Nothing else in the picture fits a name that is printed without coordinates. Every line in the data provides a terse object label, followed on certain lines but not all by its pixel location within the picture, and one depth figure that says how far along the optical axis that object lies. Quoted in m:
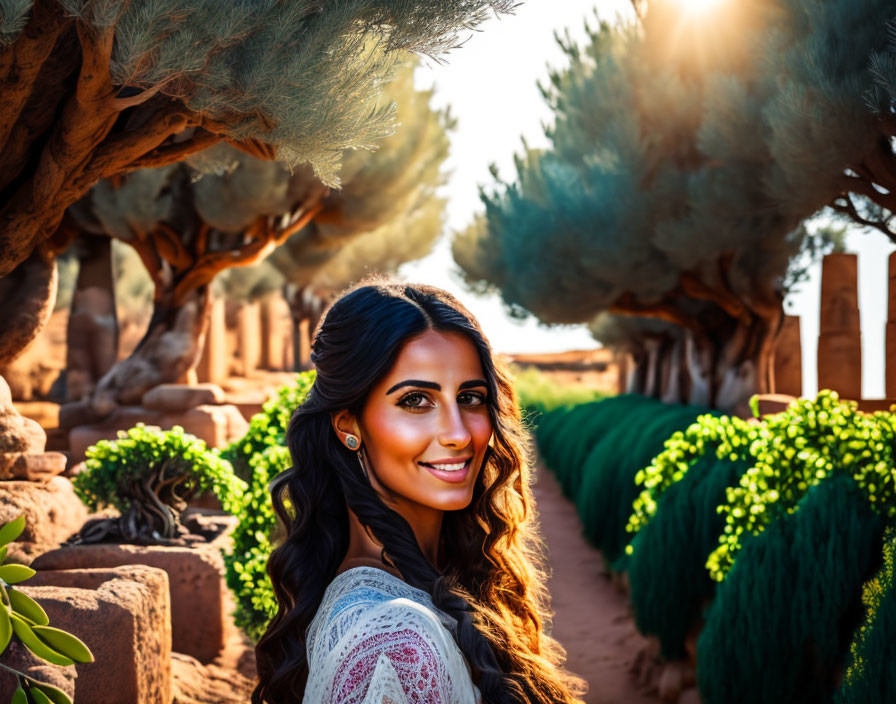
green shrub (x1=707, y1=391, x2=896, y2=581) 3.86
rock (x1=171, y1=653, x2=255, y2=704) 4.51
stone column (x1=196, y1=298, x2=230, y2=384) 20.39
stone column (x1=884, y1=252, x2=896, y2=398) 8.12
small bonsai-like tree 5.44
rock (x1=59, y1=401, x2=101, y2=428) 11.89
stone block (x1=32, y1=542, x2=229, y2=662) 5.19
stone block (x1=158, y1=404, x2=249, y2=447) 10.20
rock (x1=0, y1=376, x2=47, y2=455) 4.41
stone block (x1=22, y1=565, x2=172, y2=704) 3.27
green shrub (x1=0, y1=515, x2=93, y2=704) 2.07
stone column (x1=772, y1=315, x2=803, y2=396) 12.90
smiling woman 1.78
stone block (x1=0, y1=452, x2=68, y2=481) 4.52
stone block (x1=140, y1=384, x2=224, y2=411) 10.84
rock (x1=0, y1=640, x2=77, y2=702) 2.85
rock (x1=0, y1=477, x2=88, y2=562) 4.45
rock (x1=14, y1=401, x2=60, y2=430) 15.90
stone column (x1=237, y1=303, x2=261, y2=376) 27.27
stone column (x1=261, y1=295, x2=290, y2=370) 30.44
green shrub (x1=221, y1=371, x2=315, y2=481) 5.33
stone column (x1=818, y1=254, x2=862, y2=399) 9.66
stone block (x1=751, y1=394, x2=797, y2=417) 8.30
